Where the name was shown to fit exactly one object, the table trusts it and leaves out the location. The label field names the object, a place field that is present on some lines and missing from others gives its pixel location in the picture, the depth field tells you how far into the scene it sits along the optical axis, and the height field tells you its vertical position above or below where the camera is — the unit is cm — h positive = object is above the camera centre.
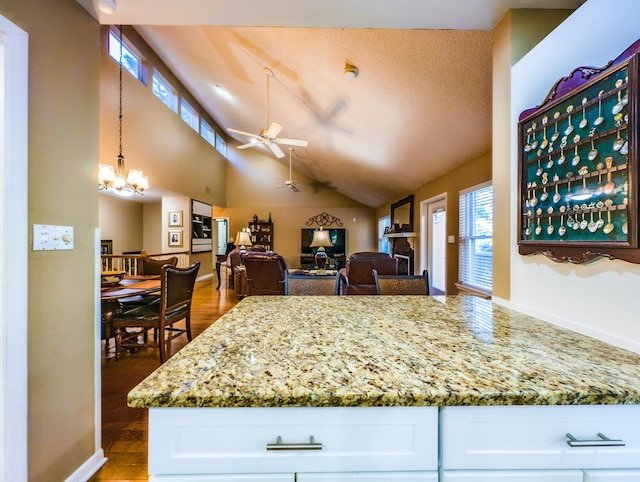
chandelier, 347 +85
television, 946 +0
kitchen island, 61 -42
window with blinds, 311 +4
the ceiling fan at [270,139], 389 +154
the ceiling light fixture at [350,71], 272 +169
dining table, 227 -44
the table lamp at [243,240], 653 +1
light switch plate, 114 +1
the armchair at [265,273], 397 -48
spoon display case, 85 +27
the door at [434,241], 448 +0
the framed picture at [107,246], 642 -14
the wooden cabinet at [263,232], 933 +29
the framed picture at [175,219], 657 +50
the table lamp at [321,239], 523 +3
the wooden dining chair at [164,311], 251 -69
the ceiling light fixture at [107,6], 136 +117
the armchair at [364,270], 392 -42
